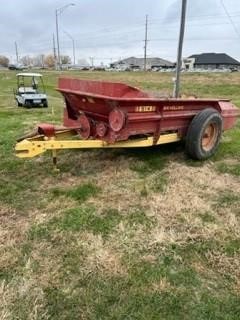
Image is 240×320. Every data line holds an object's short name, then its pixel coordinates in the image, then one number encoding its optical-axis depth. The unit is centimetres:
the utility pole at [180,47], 527
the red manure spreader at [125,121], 288
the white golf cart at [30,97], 847
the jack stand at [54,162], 307
